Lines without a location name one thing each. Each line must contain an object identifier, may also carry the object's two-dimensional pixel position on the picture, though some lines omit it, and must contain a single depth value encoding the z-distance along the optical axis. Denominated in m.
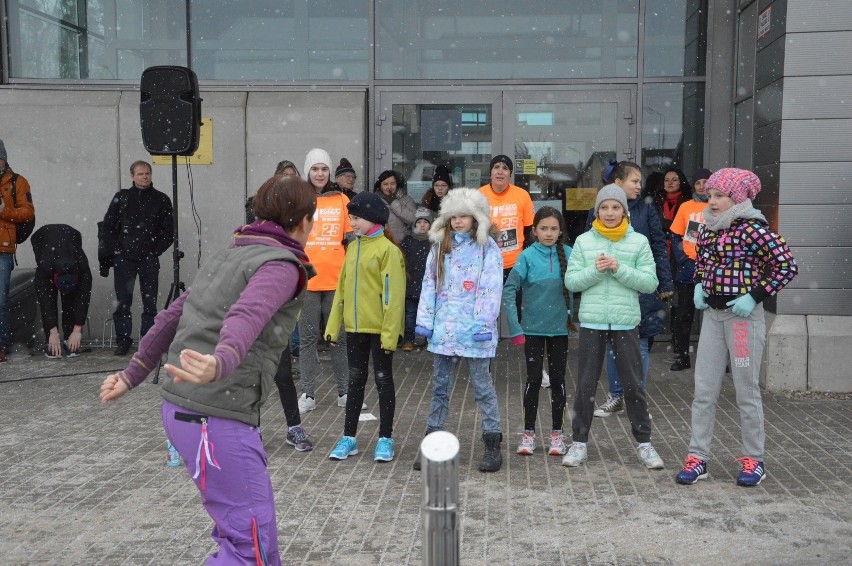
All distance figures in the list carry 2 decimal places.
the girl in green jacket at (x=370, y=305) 6.49
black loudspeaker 8.70
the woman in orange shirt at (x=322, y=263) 7.88
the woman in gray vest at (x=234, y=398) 3.23
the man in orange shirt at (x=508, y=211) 9.20
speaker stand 8.41
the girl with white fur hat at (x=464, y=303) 6.18
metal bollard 2.99
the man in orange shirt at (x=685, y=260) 9.54
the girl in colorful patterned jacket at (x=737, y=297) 5.81
